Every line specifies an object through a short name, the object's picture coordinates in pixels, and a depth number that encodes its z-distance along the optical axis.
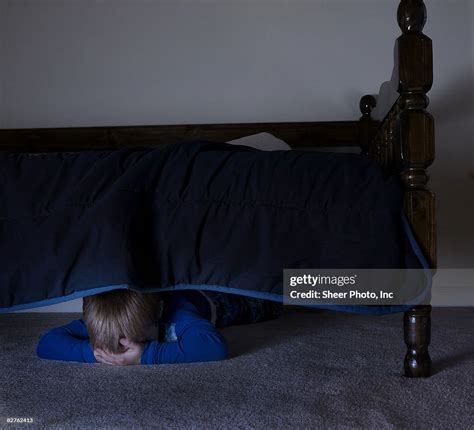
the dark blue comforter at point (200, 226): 0.95
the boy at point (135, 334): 1.04
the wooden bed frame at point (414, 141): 0.96
